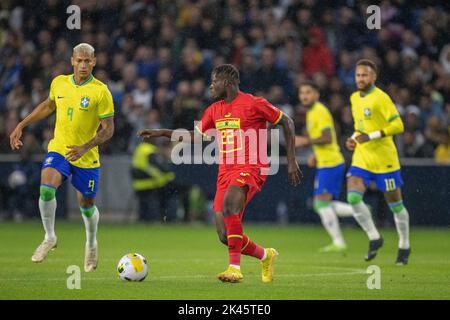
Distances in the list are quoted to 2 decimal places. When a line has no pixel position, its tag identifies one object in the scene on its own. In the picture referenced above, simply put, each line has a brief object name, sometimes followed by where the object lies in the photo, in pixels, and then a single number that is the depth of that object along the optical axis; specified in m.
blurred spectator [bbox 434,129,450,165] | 20.55
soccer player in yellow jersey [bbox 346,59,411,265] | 13.55
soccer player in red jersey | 10.65
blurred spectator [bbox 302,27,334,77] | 22.02
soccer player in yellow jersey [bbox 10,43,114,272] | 11.43
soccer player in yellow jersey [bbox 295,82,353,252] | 16.64
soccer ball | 10.57
